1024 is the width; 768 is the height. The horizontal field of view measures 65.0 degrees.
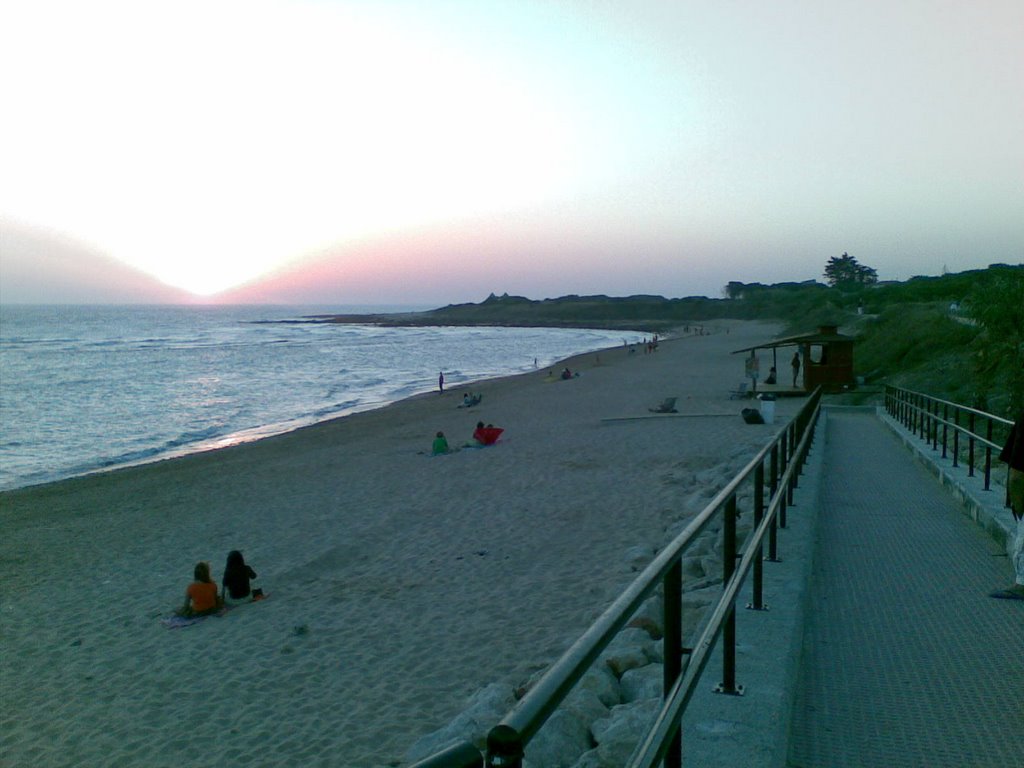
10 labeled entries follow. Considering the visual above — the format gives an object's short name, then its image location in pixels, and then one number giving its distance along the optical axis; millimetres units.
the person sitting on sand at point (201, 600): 9164
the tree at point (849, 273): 143925
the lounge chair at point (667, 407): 23172
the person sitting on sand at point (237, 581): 9438
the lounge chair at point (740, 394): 26194
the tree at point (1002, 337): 13781
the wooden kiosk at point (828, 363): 24484
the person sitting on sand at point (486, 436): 19469
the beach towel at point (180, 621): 8961
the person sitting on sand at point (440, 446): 18806
